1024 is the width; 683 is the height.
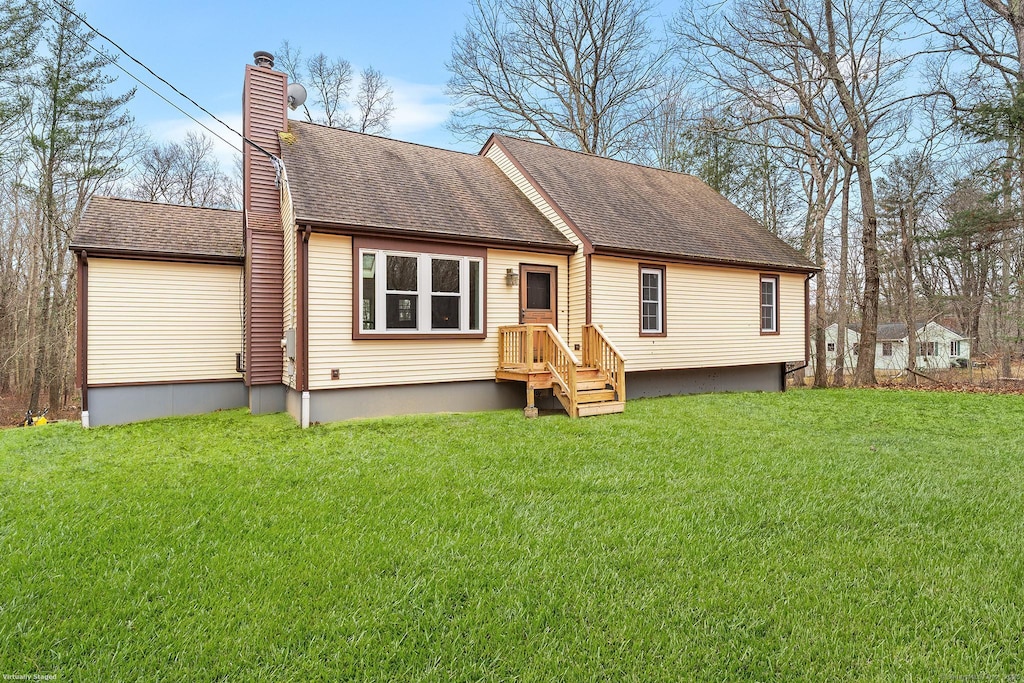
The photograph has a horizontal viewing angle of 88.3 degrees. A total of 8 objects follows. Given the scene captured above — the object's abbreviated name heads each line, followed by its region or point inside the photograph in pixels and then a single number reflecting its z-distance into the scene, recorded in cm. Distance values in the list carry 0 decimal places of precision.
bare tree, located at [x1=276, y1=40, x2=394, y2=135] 1909
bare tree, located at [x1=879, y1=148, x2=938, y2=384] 1616
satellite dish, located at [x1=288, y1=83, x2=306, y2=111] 1023
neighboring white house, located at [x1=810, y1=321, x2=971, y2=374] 2692
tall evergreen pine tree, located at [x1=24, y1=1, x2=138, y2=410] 1345
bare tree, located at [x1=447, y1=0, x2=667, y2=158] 1786
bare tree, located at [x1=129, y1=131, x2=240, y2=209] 1925
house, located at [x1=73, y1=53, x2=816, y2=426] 795
